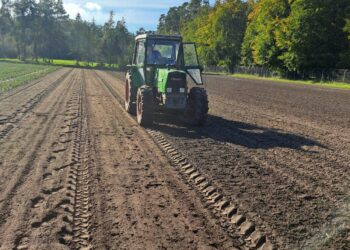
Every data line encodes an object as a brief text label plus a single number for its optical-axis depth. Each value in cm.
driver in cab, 1234
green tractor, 1150
